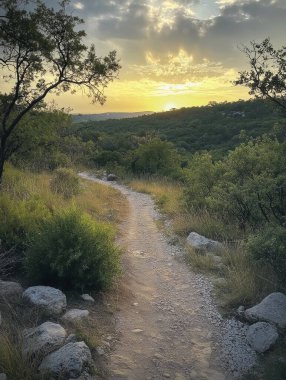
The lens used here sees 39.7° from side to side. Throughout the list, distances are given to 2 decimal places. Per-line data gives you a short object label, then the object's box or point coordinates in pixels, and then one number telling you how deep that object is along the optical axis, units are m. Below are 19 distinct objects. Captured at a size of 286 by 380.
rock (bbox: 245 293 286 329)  5.17
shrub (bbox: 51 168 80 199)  12.84
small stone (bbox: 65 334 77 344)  4.53
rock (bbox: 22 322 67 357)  4.16
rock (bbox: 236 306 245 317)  5.66
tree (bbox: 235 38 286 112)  6.65
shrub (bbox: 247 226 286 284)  5.85
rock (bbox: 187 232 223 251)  8.48
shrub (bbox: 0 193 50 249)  6.68
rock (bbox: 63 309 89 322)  5.09
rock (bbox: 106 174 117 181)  24.77
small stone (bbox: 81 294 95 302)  5.80
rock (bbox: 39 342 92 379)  3.98
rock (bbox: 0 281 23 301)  5.34
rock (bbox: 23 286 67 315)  5.17
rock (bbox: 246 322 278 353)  4.82
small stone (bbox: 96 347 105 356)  4.61
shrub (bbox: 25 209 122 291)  5.92
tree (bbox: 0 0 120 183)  10.16
